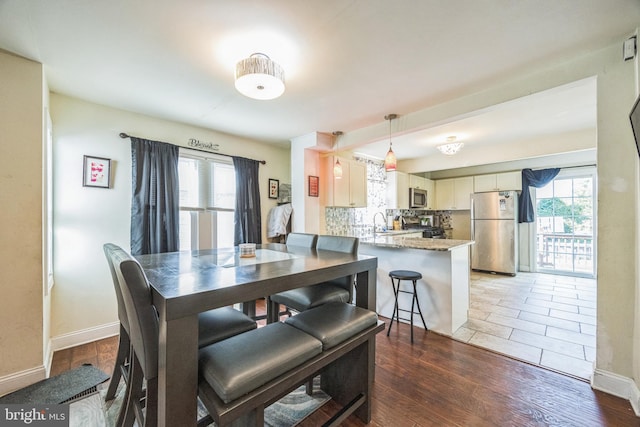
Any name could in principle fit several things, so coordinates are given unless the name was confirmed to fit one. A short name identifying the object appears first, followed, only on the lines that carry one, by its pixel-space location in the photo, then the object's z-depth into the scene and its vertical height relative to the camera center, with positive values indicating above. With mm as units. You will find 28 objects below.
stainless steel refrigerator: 5098 -409
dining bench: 977 -689
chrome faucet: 5083 -133
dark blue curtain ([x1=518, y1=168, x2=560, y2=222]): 5020 +549
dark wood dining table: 932 -345
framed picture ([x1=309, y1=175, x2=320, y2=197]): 3850 +415
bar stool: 2574 -688
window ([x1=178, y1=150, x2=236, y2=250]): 3268 +155
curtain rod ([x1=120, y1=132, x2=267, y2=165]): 2746 +837
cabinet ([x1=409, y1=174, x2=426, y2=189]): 5688 +718
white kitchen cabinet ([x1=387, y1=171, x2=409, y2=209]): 5367 +470
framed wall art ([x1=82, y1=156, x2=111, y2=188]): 2547 +417
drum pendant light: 1649 +909
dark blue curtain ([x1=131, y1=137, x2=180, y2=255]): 2807 +170
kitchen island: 2635 -728
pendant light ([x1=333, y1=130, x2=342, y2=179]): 3430 +578
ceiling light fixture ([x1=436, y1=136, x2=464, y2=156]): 3916 +1022
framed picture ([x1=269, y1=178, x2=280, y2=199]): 4191 +405
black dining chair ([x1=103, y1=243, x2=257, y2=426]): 1041 -678
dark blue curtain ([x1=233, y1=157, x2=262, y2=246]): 3693 +132
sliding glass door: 4754 -246
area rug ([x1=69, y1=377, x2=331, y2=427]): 1530 -1281
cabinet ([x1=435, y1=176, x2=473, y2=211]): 5902 +468
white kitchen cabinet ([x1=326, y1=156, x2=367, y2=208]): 4008 +443
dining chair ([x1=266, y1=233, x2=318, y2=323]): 2178 -321
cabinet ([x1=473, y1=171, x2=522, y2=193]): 5310 +664
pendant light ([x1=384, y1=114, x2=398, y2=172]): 2838 +570
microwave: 5629 +321
